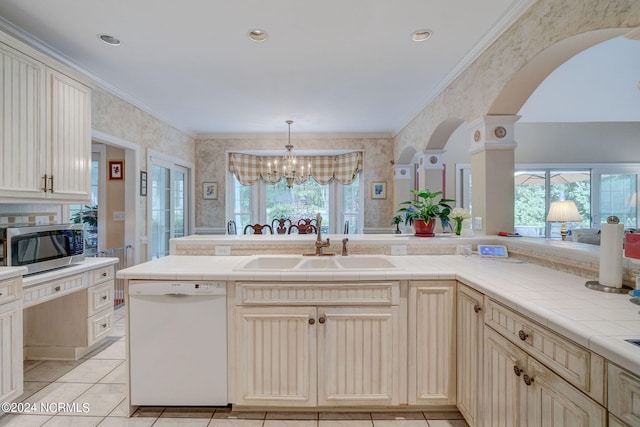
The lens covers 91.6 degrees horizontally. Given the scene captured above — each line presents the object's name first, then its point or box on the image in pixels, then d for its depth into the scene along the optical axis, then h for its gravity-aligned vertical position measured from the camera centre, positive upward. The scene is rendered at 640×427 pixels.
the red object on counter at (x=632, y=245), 1.36 -0.15
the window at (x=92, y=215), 3.96 -0.04
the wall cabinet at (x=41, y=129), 1.97 +0.60
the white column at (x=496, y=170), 2.49 +0.34
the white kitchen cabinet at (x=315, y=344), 1.76 -0.75
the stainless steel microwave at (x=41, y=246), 1.92 -0.23
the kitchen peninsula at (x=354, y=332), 1.75 -0.68
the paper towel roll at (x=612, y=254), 1.35 -0.18
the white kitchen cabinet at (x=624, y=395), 0.78 -0.48
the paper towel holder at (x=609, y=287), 1.34 -0.33
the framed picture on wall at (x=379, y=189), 5.72 +0.43
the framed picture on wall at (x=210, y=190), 5.77 +0.41
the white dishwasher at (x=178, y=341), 1.76 -0.73
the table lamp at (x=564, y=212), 4.70 +0.00
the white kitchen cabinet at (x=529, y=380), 0.96 -0.60
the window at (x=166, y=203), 4.41 +0.14
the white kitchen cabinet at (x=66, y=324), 2.50 -0.91
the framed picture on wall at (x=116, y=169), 4.00 +0.56
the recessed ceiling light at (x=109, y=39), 2.41 +1.37
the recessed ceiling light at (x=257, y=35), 2.36 +1.37
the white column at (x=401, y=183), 5.45 +0.52
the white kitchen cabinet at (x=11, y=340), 1.74 -0.73
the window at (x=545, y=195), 5.89 +0.32
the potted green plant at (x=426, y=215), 2.47 -0.02
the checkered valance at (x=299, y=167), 5.91 +0.87
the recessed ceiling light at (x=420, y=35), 2.37 +1.37
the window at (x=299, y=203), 6.21 +0.19
